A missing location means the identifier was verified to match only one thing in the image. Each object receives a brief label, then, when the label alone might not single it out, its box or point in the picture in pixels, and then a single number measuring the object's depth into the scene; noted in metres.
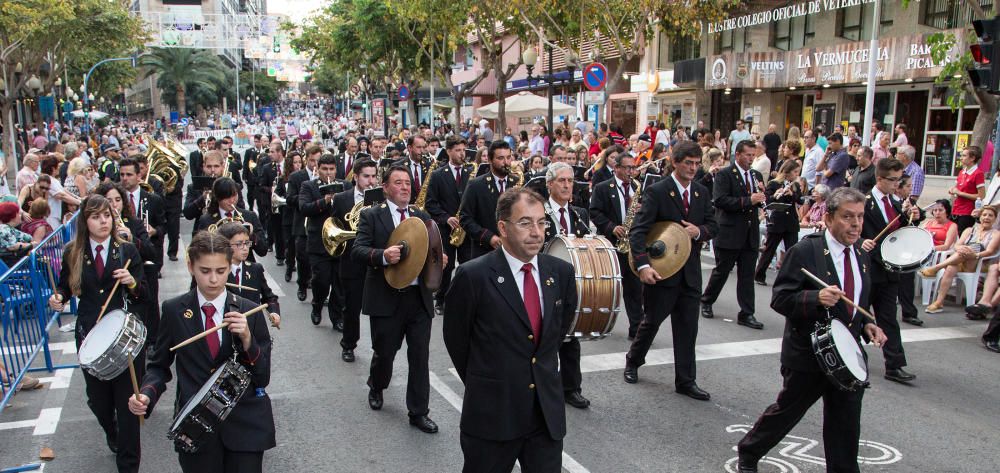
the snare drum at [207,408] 3.67
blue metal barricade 6.70
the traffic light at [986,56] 9.83
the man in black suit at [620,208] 8.24
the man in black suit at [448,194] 9.06
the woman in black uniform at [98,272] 5.34
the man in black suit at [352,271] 7.42
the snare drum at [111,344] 4.29
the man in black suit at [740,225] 9.02
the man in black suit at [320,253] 8.97
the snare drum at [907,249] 6.79
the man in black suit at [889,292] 7.15
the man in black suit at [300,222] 10.23
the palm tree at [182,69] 61.53
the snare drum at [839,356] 4.37
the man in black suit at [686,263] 6.64
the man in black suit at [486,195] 7.99
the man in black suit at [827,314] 4.61
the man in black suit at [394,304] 6.00
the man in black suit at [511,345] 3.75
